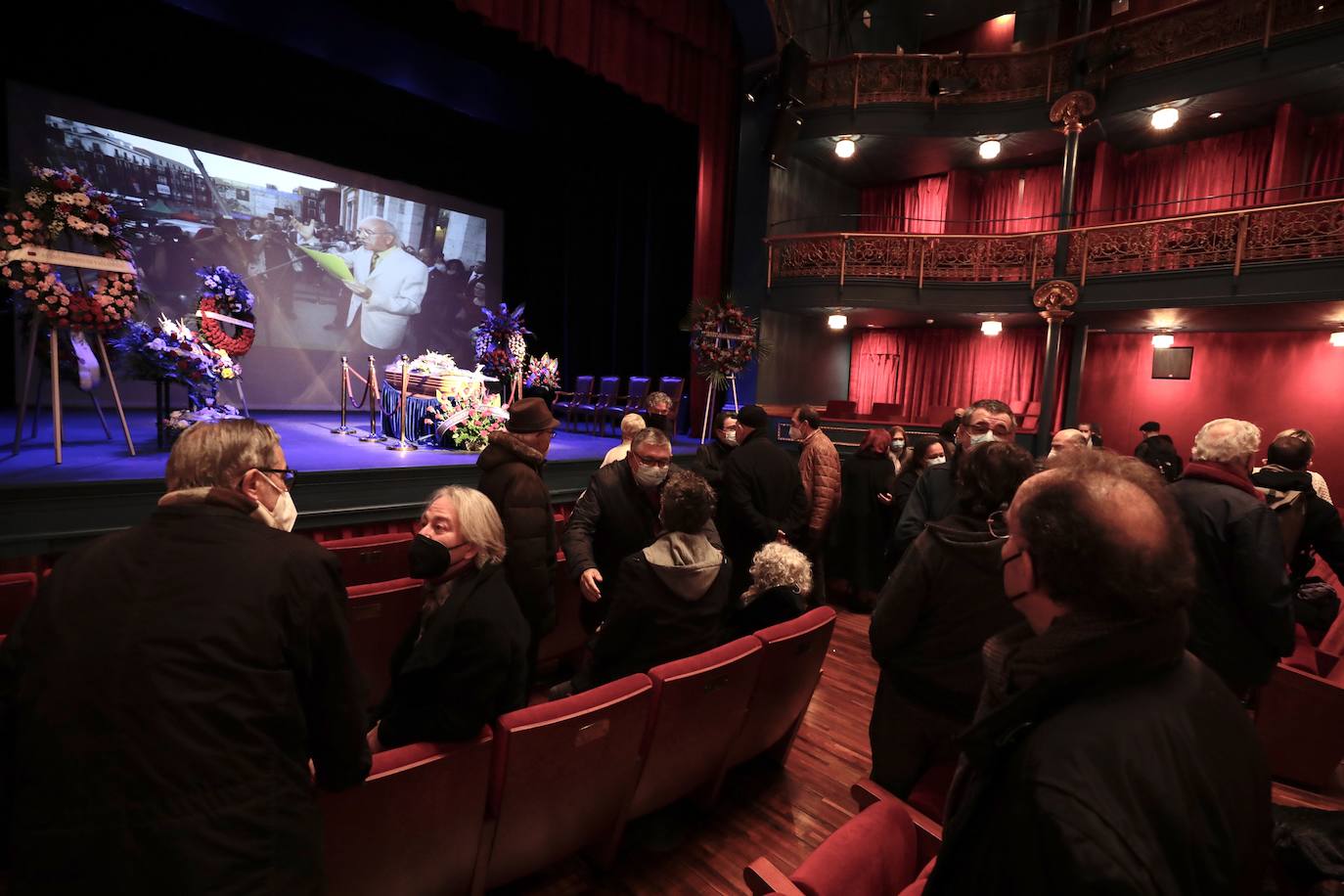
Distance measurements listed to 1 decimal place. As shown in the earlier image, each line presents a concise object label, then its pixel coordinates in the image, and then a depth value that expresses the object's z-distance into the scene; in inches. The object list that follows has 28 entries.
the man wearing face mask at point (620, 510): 112.3
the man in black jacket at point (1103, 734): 25.2
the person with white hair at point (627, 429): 148.7
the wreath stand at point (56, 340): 160.9
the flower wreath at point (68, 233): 157.3
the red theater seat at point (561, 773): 63.1
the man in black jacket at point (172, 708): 40.2
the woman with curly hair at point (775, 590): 95.8
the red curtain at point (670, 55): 279.4
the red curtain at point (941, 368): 451.2
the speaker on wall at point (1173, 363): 397.4
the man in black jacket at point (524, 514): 101.9
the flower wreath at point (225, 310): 223.8
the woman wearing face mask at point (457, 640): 60.9
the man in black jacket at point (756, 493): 139.1
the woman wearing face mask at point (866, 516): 180.1
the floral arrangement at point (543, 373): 298.7
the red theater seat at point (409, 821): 55.0
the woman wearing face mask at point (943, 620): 67.3
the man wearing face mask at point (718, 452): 148.3
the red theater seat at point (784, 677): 87.3
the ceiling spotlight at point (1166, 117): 340.5
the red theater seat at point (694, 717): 74.5
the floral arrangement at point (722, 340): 357.4
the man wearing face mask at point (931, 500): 105.0
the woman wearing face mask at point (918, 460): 159.2
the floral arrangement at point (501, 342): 299.6
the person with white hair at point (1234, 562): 83.7
